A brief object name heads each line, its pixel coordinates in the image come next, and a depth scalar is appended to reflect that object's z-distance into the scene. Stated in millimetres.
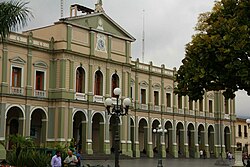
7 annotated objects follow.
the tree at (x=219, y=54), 22109
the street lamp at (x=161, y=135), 52925
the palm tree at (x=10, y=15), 18297
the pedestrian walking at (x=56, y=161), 18109
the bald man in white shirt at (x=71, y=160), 19656
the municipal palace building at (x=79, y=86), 41250
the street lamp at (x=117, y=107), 23642
